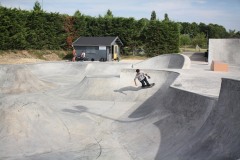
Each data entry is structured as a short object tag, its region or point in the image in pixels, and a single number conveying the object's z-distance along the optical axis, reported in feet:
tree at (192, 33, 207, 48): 166.67
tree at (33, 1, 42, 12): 134.78
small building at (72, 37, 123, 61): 81.13
